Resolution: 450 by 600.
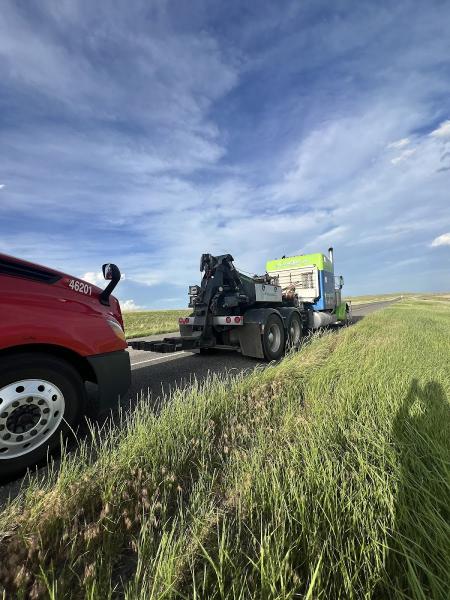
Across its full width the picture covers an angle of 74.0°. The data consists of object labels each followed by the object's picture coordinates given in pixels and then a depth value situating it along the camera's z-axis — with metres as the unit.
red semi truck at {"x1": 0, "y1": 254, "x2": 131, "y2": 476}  2.36
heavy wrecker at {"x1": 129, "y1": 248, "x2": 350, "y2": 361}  6.40
